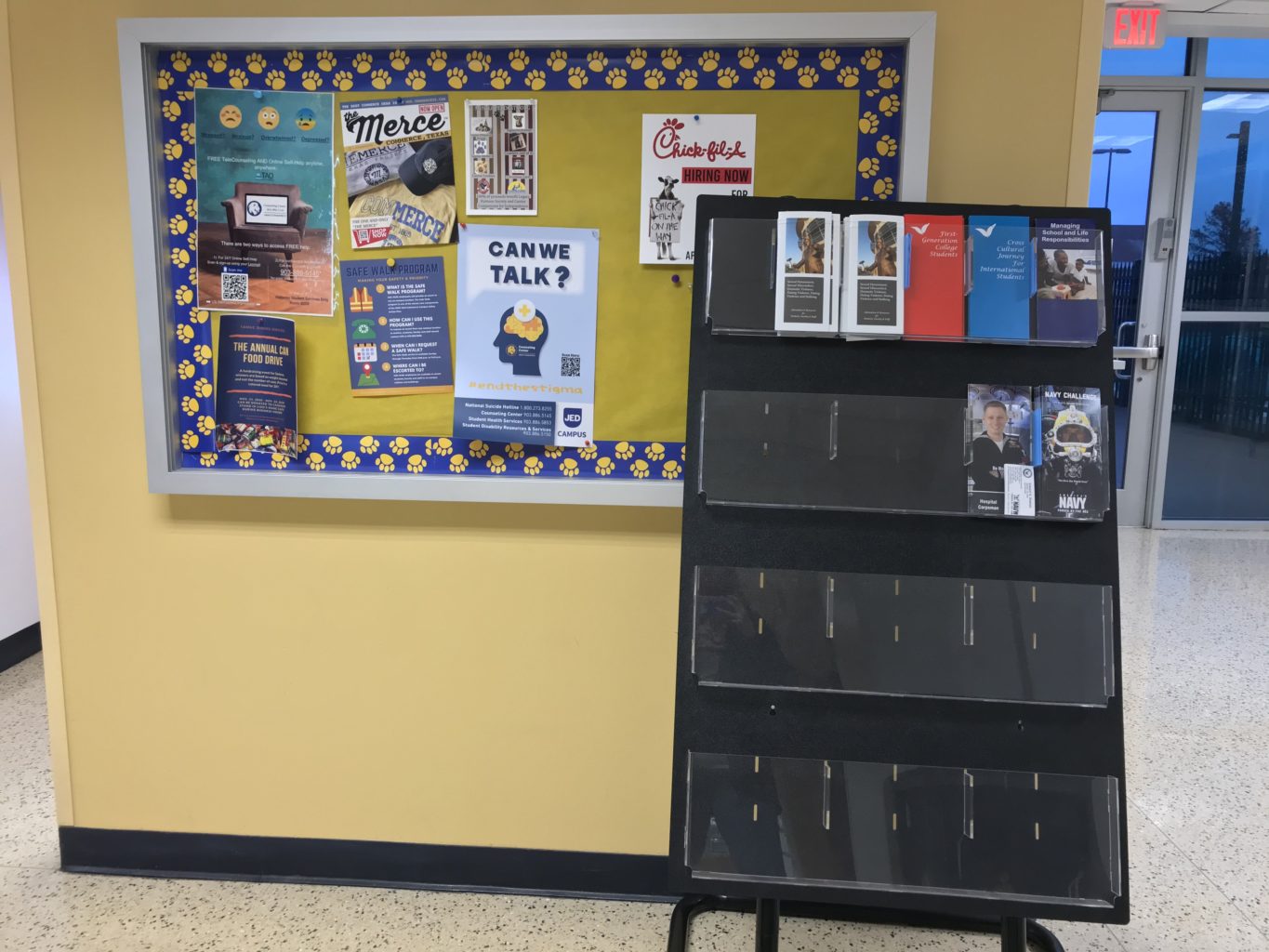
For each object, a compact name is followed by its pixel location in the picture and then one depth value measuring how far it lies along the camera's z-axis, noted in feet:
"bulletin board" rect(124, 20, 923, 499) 5.62
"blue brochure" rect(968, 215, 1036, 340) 4.75
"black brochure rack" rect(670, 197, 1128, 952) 4.66
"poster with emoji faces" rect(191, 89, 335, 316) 5.89
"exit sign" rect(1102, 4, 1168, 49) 14.90
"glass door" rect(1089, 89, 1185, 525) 17.03
